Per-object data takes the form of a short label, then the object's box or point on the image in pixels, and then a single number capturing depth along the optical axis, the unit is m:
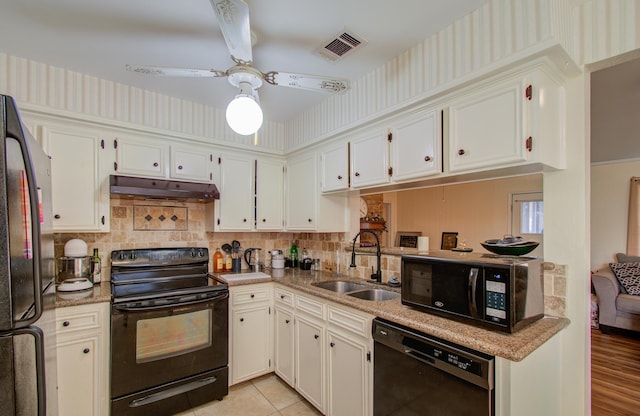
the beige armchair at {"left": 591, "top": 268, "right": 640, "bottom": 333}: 3.73
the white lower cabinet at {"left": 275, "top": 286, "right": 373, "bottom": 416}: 1.86
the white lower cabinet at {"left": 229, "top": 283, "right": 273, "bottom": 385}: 2.59
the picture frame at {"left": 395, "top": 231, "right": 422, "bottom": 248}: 4.76
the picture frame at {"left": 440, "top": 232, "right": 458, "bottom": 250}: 4.26
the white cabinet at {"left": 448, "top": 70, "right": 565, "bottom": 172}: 1.46
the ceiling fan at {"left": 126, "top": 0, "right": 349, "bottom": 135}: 1.61
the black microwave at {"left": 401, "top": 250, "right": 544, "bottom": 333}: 1.35
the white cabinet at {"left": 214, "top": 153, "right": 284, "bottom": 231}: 3.01
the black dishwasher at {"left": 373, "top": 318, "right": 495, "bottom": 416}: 1.26
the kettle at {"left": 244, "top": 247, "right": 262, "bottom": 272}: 3.32
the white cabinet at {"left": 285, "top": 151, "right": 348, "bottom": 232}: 2.92
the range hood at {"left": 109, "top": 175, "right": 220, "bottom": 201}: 2.34
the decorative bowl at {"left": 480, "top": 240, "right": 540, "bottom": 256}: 1.63
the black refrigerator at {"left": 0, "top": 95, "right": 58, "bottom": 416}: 0.74
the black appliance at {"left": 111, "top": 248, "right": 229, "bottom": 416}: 2.07
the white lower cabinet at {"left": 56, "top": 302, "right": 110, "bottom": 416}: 1.94
